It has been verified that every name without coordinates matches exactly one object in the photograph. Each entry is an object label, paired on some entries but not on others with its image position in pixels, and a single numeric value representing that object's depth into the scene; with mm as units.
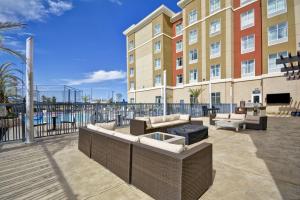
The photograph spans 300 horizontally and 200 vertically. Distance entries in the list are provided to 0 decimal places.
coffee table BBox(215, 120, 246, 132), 6867
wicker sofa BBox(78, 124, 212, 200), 1939
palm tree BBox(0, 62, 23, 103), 9389
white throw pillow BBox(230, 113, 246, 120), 7532
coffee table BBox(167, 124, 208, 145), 5038
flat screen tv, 14520
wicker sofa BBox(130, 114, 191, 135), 6015
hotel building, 15112
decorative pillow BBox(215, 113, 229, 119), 8002
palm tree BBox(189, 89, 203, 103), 19312
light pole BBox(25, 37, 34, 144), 5203
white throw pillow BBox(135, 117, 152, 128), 6128
